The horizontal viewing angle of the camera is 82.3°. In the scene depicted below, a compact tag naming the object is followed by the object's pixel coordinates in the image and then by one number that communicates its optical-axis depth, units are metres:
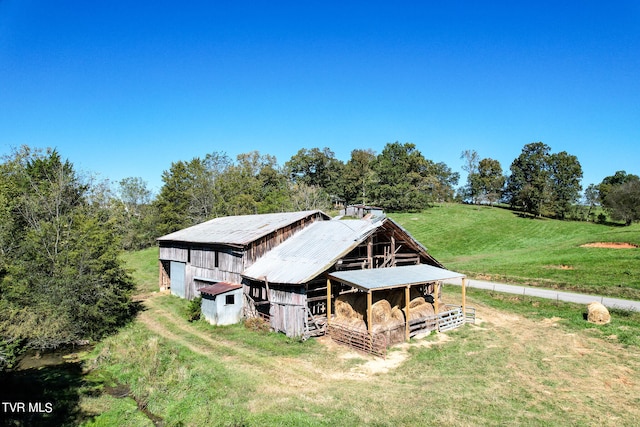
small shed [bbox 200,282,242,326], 22.66
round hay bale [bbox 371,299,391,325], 19.08
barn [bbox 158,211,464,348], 20.22
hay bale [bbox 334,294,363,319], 20.03
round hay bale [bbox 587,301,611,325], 21.17
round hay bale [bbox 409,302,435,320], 20.60
